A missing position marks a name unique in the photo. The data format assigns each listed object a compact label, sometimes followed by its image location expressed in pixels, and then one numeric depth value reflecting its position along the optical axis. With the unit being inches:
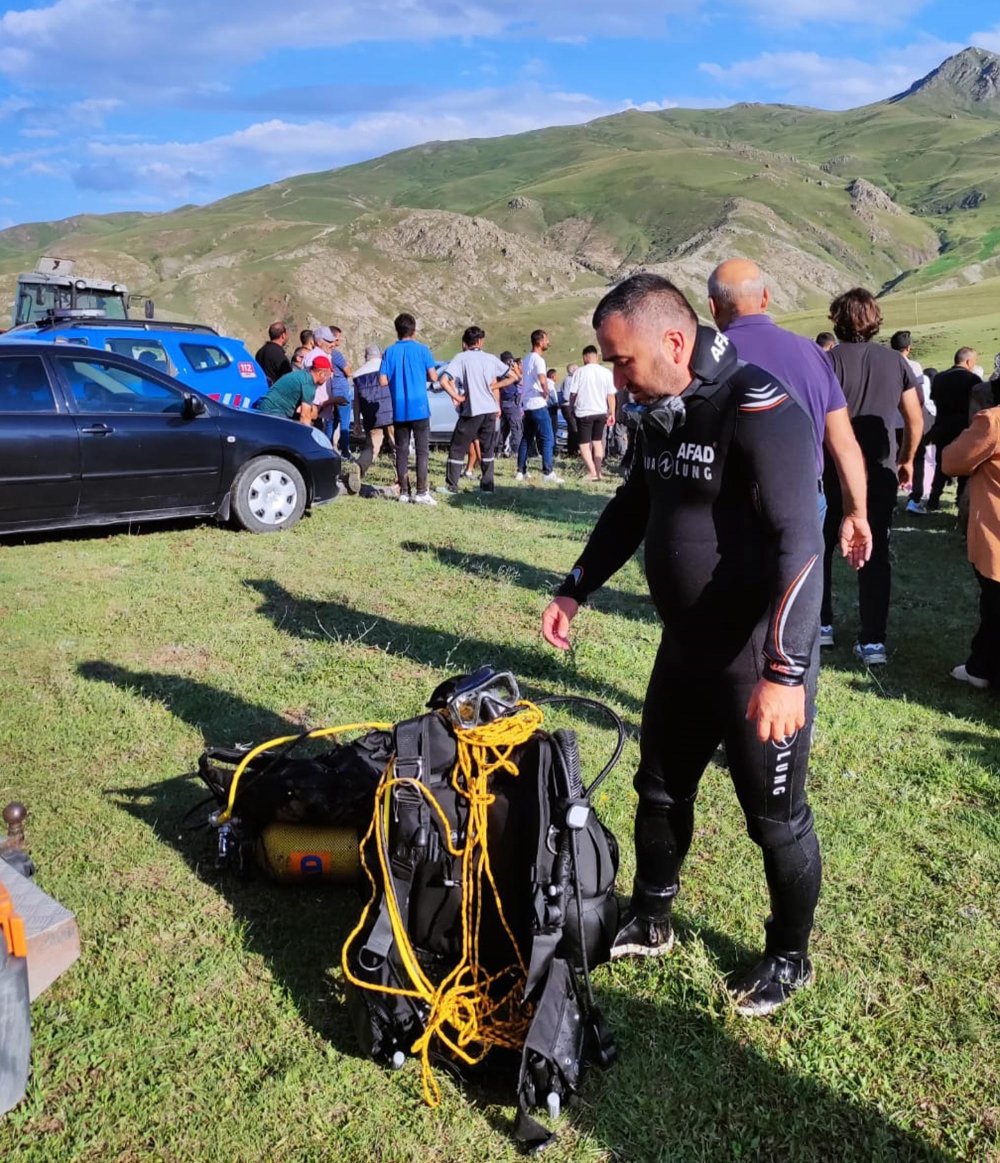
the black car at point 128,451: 302.5
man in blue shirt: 409.1
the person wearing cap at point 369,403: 495.5
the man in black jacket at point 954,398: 416.2
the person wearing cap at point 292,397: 422.6
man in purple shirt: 152.8
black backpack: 101.7
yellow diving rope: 102.9
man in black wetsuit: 94.6
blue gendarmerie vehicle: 480.4
